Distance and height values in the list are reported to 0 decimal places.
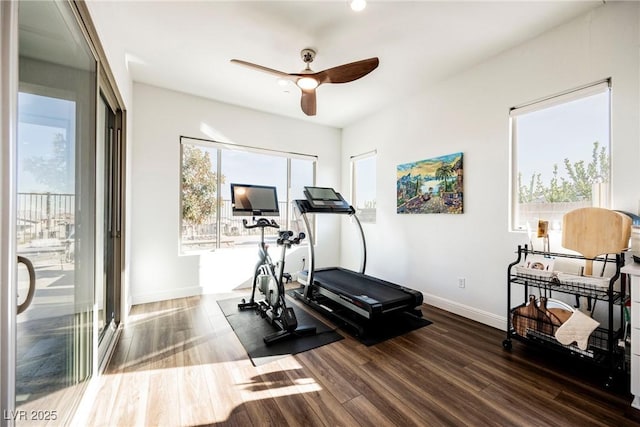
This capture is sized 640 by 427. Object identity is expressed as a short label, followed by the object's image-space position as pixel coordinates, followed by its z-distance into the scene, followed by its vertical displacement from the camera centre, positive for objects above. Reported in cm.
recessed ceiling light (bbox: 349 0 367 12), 194 +153
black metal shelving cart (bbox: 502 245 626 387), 187 -80
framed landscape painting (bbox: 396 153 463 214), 314 +35
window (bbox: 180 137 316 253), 384 +46
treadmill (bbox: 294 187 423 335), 269 -89
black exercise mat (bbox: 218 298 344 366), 228 -117
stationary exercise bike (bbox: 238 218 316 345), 256 -87
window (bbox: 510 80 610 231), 219 +52
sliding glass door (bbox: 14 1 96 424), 107 +2
